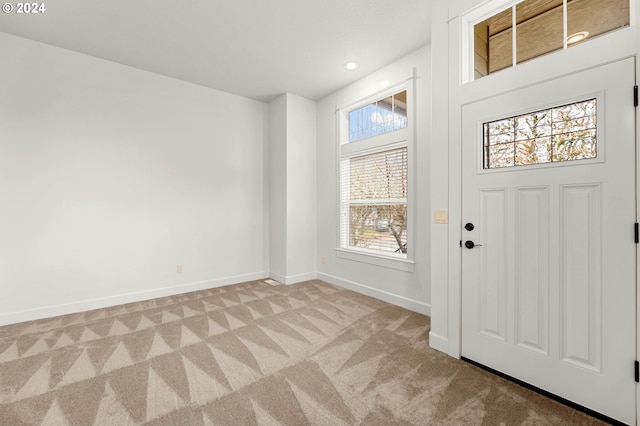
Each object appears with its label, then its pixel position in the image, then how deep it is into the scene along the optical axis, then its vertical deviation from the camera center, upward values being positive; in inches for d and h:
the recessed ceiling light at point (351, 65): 144.1 +73.5
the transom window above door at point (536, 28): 70.3 +48.9
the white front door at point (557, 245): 64.4 -9.9
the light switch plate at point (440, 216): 96.4 -2.6
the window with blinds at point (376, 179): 147.1 +17.0
